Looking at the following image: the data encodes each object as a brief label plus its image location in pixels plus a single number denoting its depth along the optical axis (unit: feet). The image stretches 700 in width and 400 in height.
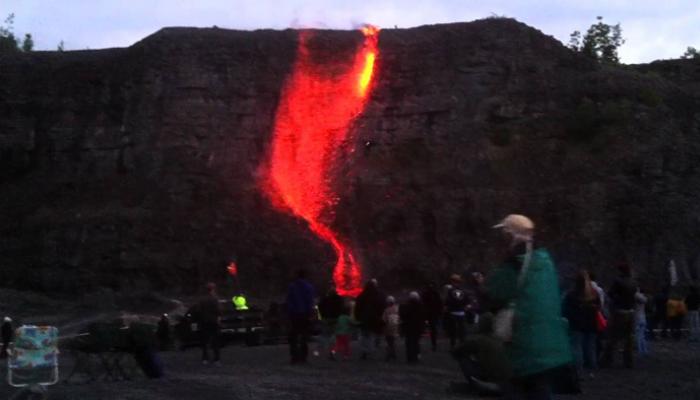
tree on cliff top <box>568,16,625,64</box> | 247.29
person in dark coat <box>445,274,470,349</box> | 89.97
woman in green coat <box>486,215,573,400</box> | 28.25
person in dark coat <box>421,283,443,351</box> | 92.02
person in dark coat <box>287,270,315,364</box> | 80.18
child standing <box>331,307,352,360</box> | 89.30
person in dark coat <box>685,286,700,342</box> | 111.86
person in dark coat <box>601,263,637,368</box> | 76.18
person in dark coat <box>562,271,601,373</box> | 70.13
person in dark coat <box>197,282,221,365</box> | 84.33
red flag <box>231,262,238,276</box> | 171.42
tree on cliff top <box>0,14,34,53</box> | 289.45
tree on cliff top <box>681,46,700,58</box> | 252.83
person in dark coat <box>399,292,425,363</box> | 83.51
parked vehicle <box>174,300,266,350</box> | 116.67
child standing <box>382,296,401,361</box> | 86.74
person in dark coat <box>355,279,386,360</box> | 86.43
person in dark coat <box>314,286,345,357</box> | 92.27
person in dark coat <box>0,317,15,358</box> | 108.06
